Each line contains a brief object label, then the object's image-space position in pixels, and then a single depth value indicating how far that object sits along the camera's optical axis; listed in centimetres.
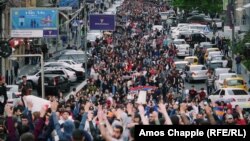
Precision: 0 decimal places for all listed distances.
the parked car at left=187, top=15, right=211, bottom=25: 9652
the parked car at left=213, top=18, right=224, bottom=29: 9180
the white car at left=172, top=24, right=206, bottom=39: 7972
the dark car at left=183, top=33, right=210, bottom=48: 7500
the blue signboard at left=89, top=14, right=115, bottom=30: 6456
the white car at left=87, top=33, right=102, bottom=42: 7869
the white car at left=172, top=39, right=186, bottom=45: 6994
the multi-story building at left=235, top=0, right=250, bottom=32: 7922
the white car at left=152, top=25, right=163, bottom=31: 9066
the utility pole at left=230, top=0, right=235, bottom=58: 6448
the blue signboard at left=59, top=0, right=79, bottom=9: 7381
